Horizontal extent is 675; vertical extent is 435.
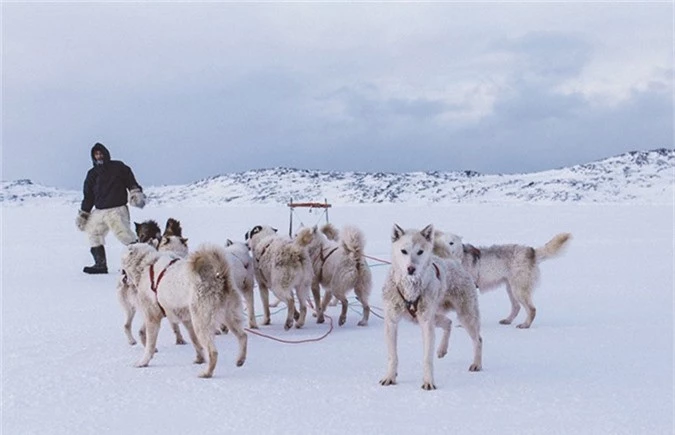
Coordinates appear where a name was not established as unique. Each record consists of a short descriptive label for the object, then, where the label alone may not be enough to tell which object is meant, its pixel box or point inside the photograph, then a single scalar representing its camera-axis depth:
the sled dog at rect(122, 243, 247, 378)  4.62
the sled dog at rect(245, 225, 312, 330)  6.14
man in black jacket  9.71
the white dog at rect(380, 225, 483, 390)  4.38
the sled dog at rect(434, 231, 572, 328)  6.39
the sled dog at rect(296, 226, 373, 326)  6.45
